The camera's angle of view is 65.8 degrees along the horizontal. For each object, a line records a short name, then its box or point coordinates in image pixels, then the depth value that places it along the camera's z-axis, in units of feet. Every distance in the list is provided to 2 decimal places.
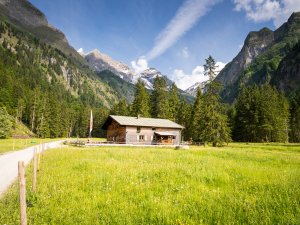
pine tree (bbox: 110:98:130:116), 292.98
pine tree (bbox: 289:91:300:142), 243.40
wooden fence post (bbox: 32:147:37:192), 31.88
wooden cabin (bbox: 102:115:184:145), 178.92
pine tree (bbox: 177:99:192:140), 251.52
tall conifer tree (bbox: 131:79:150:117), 249.96
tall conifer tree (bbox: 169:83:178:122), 265.42
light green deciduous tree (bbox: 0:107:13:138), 202.42
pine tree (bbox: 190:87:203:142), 215.39
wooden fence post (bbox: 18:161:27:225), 17.30
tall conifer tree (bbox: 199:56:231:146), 172.96
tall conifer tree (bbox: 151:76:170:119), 255.70
